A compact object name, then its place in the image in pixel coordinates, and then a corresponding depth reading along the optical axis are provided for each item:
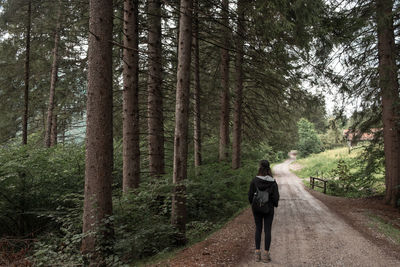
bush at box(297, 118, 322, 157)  46.09
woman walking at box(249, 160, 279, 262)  4.44
